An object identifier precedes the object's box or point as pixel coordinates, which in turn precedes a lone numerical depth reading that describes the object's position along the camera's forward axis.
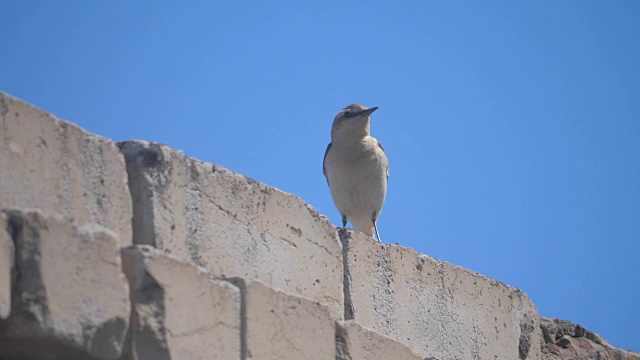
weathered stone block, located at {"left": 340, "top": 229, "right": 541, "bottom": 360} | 12.07
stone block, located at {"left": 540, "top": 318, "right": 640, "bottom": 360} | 15.38
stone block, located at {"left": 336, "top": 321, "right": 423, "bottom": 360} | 10.94
